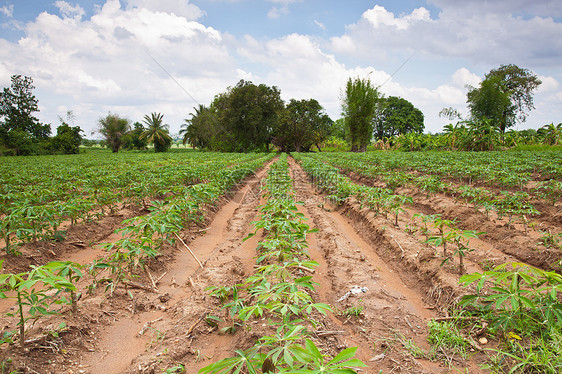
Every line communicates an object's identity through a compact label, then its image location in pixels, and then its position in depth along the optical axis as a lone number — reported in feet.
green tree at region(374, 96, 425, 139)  181.16
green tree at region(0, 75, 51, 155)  143.64
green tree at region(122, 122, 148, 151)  174.45
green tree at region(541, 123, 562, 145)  79.20
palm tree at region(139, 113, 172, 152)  156.46
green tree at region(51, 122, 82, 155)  130.00
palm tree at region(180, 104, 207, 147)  175.71
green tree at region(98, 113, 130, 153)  162.71
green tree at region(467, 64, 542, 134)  109.81
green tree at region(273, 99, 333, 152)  134.31
